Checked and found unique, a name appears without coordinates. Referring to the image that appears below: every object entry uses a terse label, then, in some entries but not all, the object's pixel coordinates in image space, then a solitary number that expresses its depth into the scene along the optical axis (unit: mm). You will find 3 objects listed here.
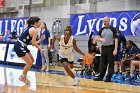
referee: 15344
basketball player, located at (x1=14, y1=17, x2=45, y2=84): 13729
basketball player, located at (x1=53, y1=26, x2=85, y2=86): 13964
